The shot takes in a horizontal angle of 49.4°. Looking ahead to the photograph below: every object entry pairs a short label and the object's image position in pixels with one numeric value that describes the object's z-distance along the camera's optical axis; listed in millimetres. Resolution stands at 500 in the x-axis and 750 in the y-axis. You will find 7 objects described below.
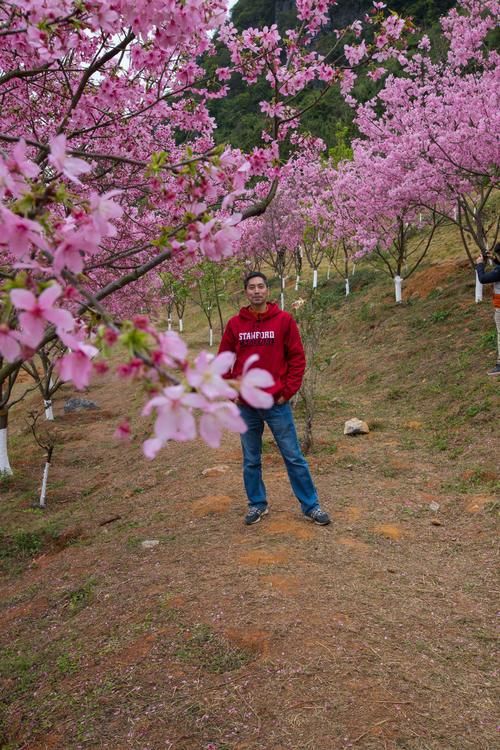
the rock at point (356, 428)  7688
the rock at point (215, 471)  6473
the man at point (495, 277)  7449
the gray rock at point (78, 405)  14133
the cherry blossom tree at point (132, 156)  1052
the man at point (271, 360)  4098
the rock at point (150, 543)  4704
